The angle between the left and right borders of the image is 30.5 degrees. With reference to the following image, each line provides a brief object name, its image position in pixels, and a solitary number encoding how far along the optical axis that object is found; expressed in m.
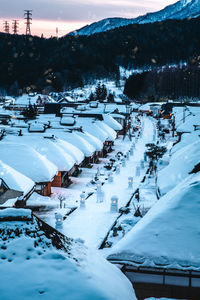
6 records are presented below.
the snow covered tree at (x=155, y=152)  31.86
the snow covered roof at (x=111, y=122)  49.43
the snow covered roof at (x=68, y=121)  38.27
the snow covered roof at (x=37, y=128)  30.84
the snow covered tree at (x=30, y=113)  50.35
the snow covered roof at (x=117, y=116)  56.19
